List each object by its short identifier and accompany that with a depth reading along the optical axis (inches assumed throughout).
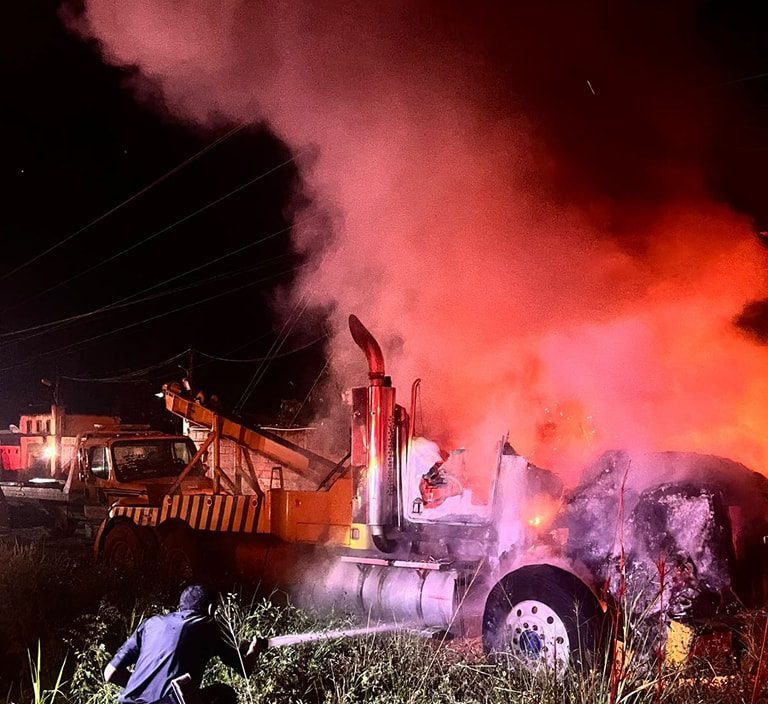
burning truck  221.6
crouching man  160.4
